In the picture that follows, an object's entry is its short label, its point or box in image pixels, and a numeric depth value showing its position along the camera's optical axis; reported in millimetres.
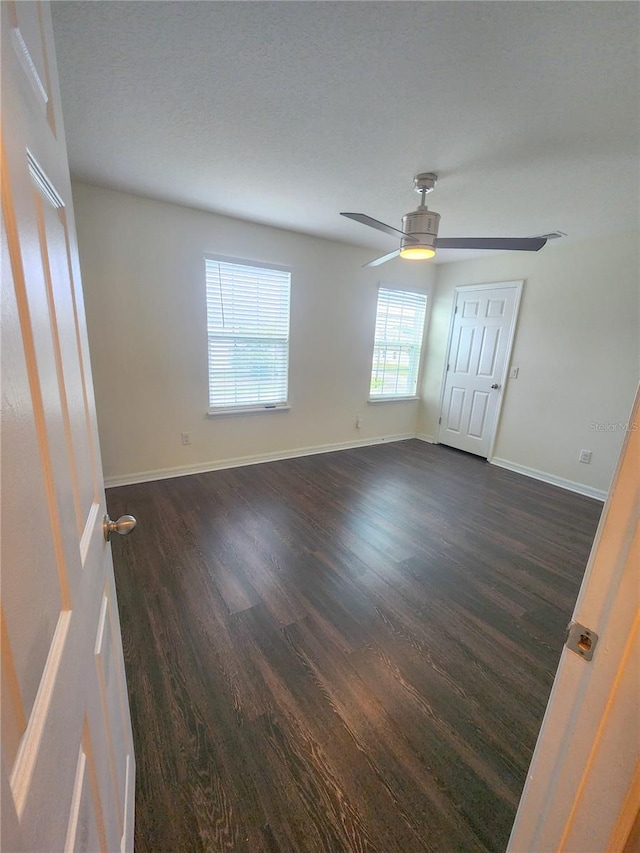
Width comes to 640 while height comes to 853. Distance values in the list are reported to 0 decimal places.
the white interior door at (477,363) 4137
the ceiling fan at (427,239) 2279
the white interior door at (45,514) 324
